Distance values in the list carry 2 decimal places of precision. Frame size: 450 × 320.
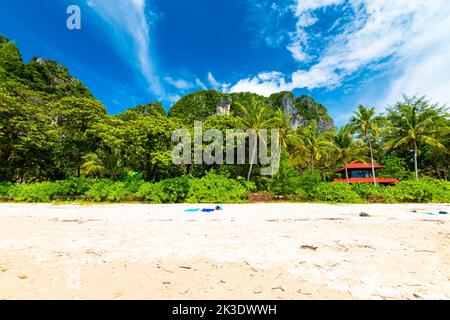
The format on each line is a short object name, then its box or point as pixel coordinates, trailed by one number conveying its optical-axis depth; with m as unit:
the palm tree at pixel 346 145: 30.06
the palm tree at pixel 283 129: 23.73
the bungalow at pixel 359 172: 31.41
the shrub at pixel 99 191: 13.91
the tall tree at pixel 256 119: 20.67
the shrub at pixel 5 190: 15.21
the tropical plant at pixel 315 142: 26.27
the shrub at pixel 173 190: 13.61
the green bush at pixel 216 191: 13.80
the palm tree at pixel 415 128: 24.50
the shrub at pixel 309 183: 15.10
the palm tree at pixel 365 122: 26.24
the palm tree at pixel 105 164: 19.16
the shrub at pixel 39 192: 14.41
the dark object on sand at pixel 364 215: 8.45
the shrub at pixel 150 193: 13.62
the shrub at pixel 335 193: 14.62
